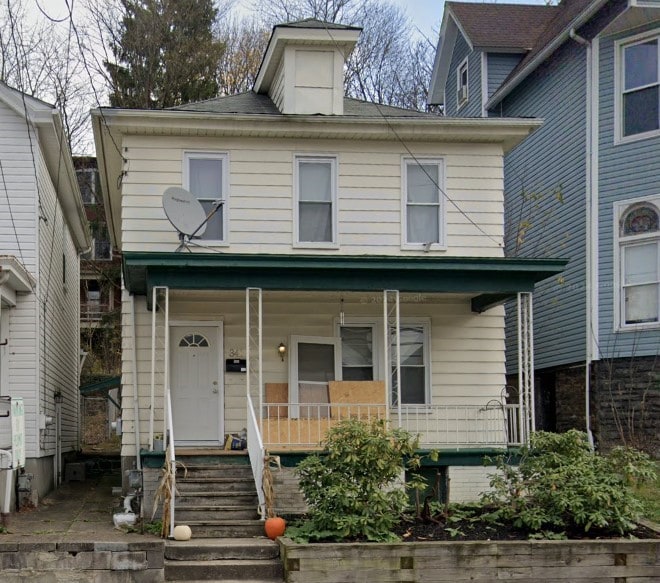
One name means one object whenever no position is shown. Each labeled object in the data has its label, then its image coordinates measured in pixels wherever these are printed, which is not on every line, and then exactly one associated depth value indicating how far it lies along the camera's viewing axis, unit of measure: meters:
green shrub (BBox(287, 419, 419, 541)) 10.56
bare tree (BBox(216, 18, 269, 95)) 35.03
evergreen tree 31.72
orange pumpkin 11.16
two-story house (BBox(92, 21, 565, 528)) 14.48
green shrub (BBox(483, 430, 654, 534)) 10.88
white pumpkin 11.14
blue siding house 16.70
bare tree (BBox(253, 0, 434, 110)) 35.16
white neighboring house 15.20
